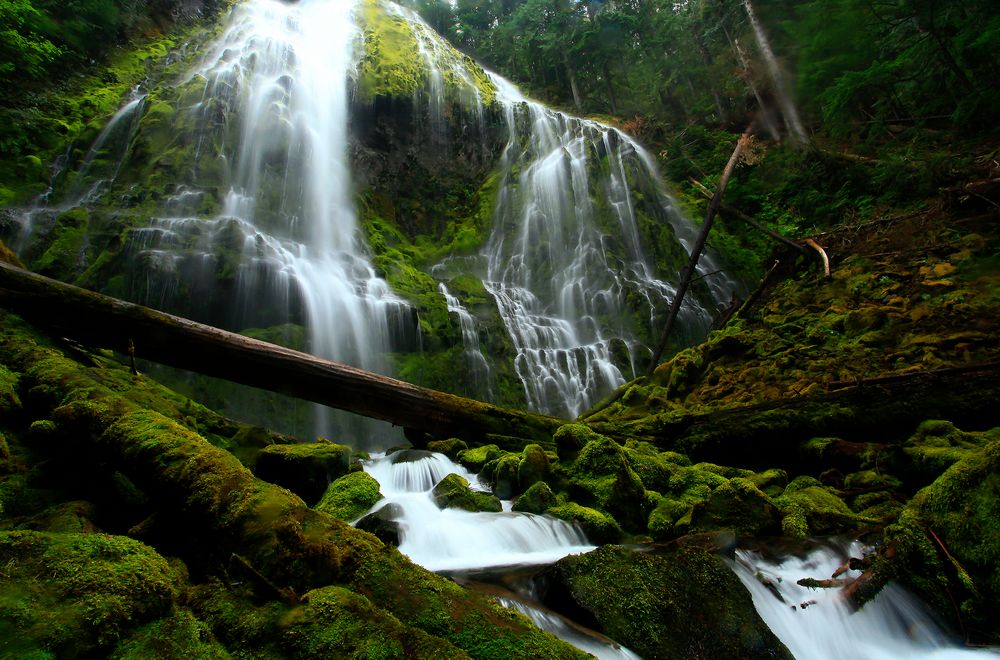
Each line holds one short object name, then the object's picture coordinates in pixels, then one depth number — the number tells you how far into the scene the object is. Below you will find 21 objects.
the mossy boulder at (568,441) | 5.36
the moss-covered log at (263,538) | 2.04
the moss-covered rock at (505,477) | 5.13
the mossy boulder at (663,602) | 2.61
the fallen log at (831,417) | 5.31
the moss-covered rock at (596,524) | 4.14
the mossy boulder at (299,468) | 4.45
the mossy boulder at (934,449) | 4.40
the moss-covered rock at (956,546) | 3.03
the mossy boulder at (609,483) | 4.52
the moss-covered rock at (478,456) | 5.95
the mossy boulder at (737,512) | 4.02
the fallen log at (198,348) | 4.93
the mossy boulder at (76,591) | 1.38
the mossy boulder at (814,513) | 4.00
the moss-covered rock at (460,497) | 4.59
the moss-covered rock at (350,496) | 4.26
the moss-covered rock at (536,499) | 4.55
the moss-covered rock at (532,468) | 5.10
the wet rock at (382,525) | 3.83
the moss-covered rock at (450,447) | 6.42
